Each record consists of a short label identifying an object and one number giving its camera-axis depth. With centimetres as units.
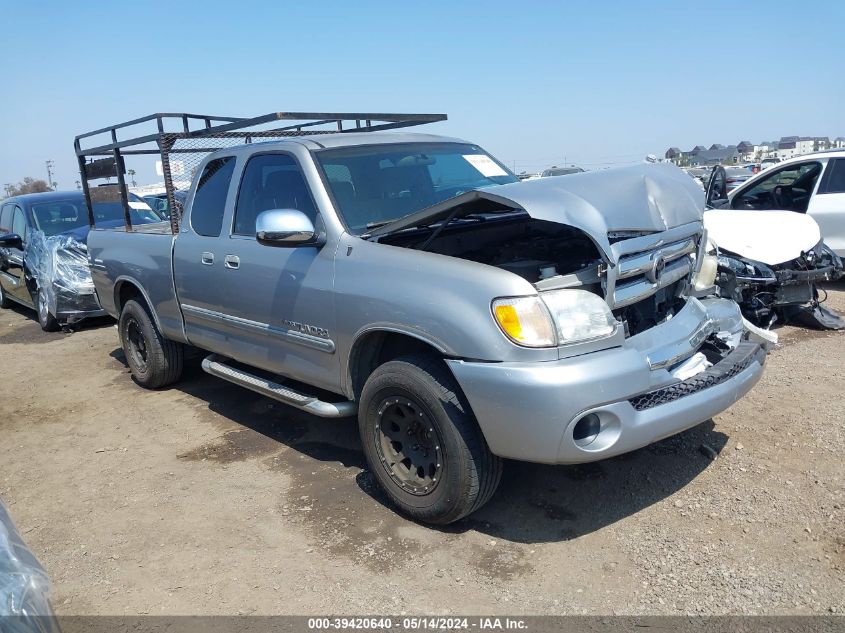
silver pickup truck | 300
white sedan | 818
